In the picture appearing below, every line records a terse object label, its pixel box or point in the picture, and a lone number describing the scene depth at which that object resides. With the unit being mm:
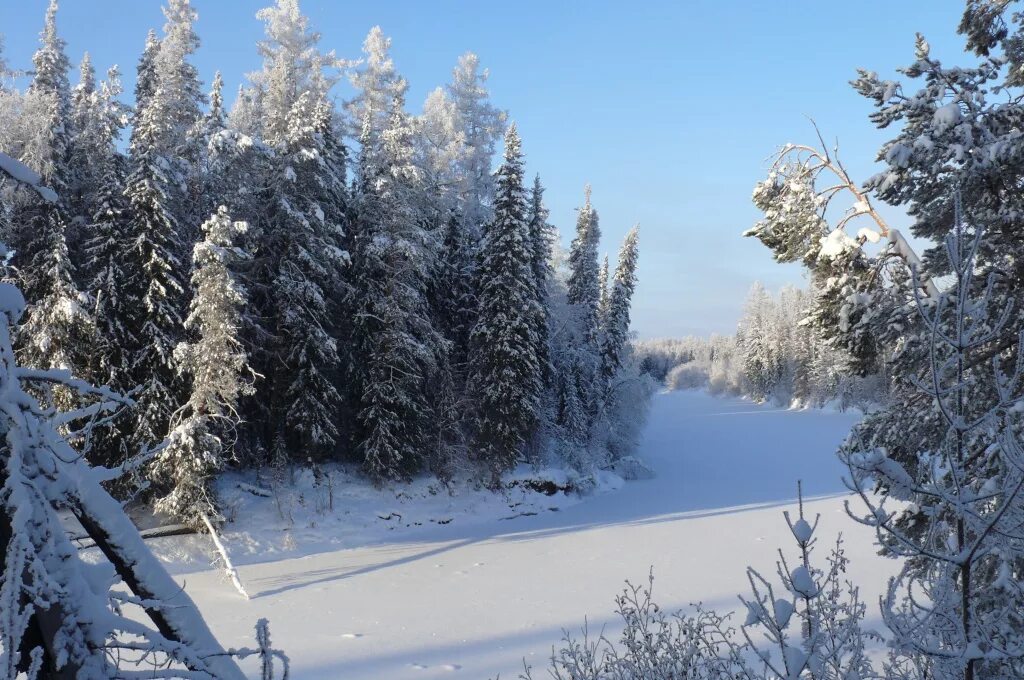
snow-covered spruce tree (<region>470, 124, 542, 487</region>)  23828
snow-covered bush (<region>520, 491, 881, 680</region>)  2191
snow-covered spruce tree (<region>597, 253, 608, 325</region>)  41038
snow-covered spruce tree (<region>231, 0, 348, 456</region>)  20109
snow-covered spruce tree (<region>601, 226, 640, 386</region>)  35844
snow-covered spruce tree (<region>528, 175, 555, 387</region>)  25938
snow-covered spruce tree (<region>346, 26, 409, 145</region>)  29859
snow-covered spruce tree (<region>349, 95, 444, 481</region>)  21703
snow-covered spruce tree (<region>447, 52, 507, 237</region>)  33531
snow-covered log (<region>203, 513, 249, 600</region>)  15173
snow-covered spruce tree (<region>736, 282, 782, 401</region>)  89312
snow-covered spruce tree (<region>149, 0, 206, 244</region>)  19609
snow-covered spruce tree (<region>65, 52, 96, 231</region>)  20062
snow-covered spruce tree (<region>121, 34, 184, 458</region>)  17469
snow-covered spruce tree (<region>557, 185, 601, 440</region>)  30484
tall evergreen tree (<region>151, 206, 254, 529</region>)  16484
